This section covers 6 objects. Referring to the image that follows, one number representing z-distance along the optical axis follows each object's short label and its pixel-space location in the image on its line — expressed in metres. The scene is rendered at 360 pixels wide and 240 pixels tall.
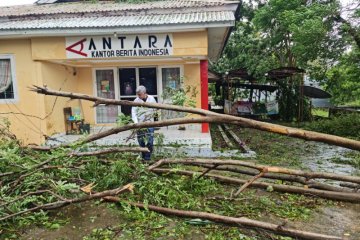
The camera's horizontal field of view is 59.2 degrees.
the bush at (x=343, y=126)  11.65
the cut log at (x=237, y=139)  9.02
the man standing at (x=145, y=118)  6.09
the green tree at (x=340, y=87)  21.95
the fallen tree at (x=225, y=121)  4.02
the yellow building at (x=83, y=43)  8.74
